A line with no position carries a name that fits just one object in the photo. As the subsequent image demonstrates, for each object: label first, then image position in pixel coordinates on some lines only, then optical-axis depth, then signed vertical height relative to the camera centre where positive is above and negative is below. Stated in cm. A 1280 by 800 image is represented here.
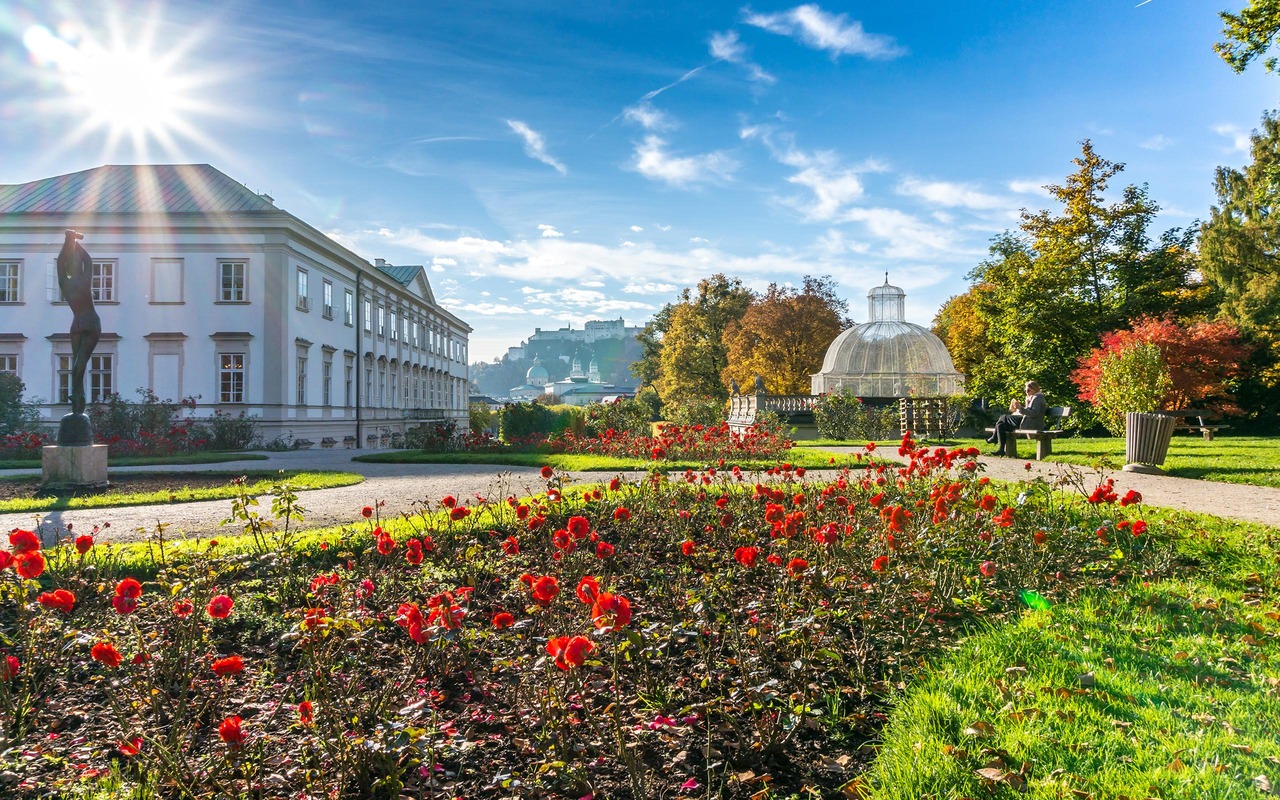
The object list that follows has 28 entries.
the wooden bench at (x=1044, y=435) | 1281 -33
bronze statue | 1091 +186
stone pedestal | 1010 -73
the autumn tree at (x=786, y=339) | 3975 +461
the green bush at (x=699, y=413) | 2398 +18
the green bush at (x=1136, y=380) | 1173 +65
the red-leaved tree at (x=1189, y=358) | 2111 +189
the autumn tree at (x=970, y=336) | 3294 +454
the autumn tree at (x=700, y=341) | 4603 +523
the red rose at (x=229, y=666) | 198 -72
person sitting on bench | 1328 -3
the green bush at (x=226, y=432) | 2214 -43
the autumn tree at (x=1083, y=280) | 2753 +559
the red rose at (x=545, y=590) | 223 -56
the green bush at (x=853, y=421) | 2216 -11
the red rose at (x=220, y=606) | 226 -62
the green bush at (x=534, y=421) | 1998 -8
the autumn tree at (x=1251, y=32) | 1143 +654
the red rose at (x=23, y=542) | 263 -48
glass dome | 3064 +281
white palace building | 2461 +430
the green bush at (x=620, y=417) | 1830 +3
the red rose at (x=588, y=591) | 220 -56
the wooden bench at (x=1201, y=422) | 1900 -18
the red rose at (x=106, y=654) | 209 -72
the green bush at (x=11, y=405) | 1891 +40
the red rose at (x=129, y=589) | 254 -63
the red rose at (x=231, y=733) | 182 -84
